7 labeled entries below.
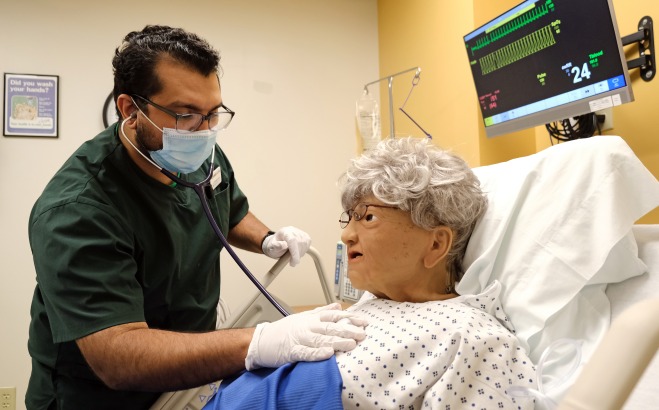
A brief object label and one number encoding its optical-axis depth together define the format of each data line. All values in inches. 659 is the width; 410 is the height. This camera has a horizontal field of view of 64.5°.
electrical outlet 110.0
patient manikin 36.0
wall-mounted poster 115.3
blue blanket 35.4
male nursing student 43.0
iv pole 111.7
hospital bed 41.5
